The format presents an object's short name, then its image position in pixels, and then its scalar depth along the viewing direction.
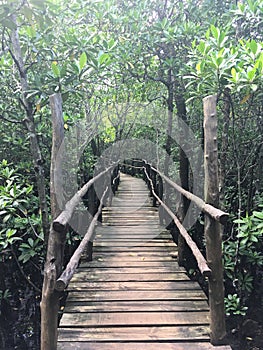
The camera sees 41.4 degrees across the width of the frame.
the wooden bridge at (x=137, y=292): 1.84
